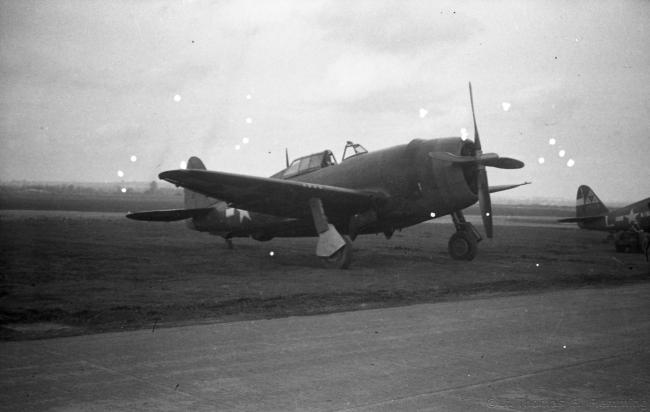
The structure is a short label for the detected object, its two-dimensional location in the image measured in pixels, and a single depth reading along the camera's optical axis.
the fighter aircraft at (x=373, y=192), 13.38
